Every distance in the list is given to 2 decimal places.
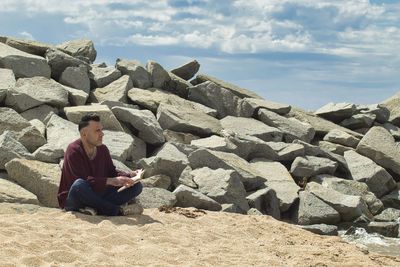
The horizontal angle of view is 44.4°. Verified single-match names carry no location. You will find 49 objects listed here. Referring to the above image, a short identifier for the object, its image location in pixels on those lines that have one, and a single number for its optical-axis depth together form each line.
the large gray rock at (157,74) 16.41
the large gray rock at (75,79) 14.49
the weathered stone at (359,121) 18.19
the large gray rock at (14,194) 8.33
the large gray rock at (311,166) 13.16
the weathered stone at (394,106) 19.09
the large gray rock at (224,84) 17.63
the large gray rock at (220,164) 11.28
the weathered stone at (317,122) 17.19
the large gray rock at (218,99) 16.33
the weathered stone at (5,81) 12.15
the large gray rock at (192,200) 9.62
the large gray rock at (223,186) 10.13
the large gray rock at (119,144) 10.61
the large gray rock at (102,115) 11.65
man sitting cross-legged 7.61
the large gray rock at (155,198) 9.19
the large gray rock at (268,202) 10.90
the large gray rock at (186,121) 13.44
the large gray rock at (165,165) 10.57
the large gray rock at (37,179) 8.82
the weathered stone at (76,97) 13.17
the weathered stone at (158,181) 10.18
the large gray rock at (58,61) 14.93
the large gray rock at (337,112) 18.30
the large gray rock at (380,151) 15.71
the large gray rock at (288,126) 15.67
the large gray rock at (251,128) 14.83
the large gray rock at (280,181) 11.41
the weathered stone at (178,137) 13.05
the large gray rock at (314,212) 11.05
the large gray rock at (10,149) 9.34
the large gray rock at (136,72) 15.94
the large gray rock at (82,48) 17.70
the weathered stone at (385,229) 11.14
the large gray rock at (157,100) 14.45
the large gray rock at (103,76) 15.59
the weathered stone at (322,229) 9.74
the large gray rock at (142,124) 12.28
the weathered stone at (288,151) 13.59
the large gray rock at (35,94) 12.20
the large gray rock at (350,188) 13.23
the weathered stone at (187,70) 18.01
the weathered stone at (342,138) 16.34
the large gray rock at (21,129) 10.42
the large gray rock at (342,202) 11.52
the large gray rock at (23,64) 13.90
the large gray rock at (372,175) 14.46
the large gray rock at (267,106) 16.59
